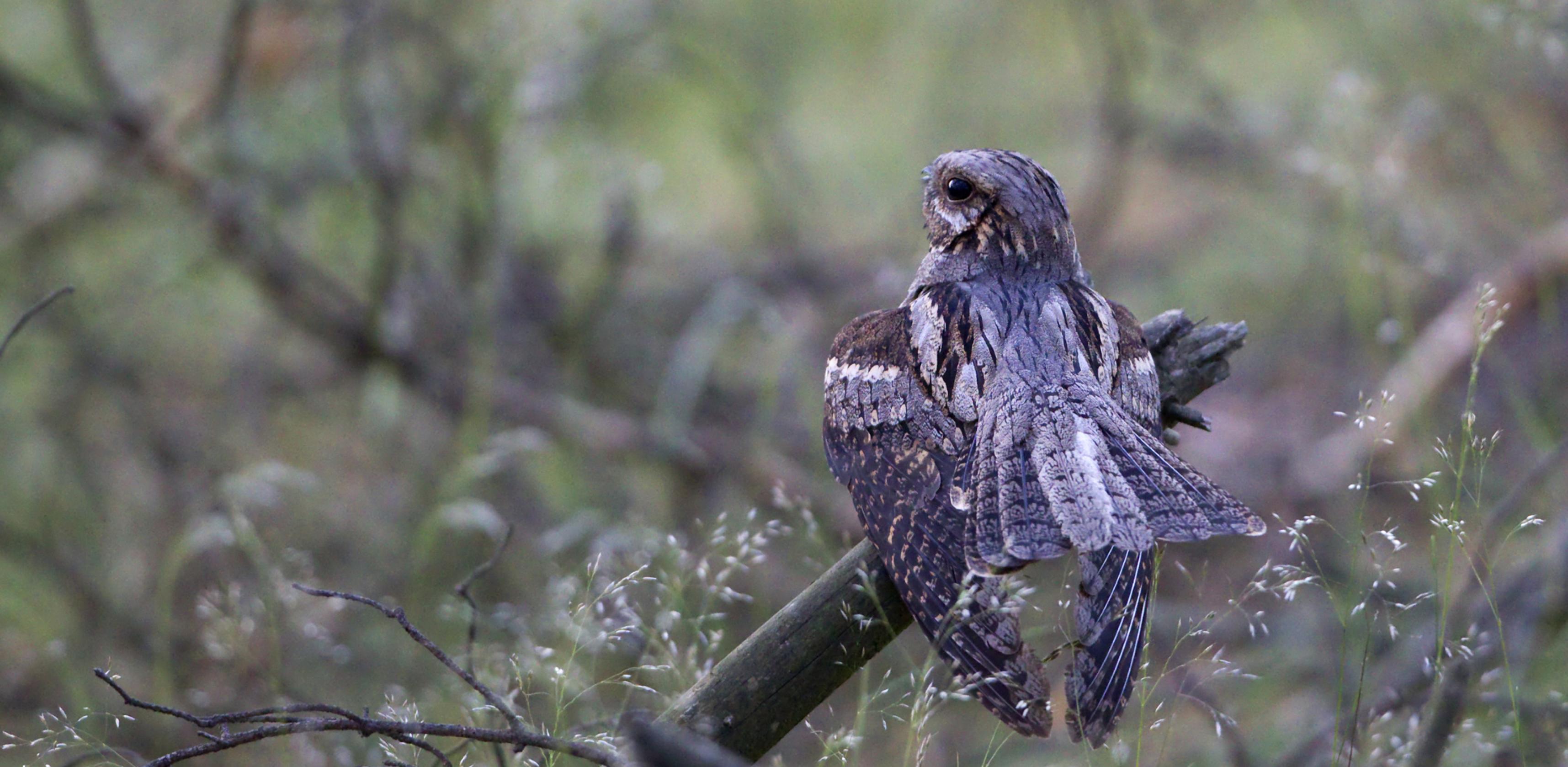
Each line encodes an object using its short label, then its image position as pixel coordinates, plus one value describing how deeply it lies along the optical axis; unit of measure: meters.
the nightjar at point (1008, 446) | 6.32
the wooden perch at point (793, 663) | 6.30
